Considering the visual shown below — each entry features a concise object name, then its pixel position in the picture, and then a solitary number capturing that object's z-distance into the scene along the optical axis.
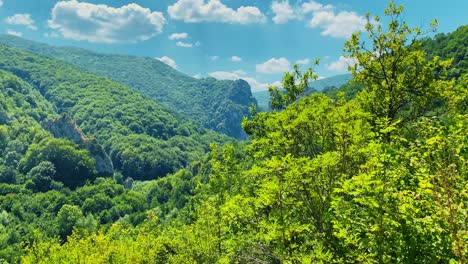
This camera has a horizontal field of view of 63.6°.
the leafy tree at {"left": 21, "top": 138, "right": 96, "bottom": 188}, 179.88
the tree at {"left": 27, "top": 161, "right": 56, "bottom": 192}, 168.25
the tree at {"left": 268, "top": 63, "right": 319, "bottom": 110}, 24.69
